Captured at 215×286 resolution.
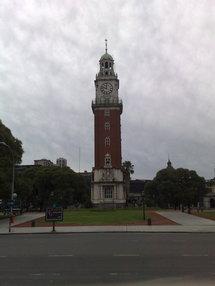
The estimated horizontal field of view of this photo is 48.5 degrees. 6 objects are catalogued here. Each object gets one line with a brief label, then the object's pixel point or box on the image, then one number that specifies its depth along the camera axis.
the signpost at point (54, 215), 19.40
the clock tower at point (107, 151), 58.87
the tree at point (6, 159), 29.15
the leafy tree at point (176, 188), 57.74
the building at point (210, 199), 85.80
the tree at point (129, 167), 75.72
